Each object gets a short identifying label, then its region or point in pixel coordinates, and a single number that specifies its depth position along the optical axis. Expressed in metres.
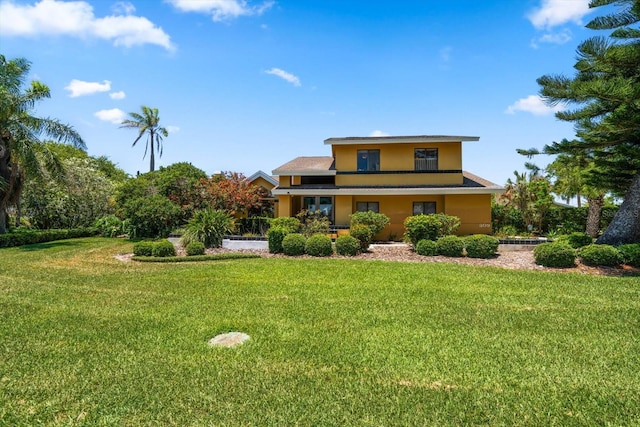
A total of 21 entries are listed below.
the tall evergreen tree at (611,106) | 11.09
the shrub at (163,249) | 14.90
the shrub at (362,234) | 15.55
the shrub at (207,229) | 16.95
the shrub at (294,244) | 15.31
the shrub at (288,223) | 18.00
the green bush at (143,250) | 15.21
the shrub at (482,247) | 14.05
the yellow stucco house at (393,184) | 20.25
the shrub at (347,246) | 14.91
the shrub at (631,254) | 12.01
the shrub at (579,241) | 14.01
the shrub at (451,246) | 14.43
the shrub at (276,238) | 15.91
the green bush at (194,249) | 15.29
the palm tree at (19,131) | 18.44
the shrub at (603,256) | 12.09
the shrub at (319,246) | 15.03
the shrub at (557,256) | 12.25
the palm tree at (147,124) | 40.44
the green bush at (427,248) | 14.66
